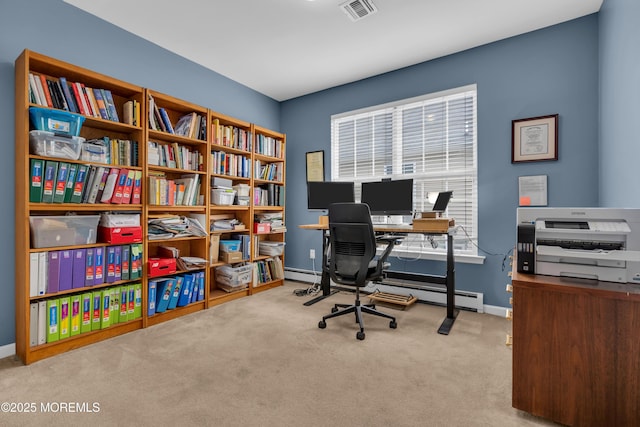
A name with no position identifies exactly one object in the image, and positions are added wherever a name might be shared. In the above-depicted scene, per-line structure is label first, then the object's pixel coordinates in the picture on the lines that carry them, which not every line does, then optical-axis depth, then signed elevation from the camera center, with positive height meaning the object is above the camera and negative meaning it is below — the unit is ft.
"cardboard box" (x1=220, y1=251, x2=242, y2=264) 11.37 -1.64
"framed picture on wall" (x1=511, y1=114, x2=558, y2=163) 9.12 +2.35
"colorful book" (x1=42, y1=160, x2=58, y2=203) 7.01 +0.77
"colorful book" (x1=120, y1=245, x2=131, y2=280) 8.33 -1.32
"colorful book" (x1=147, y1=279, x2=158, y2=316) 8.93 -2.49
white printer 4.67 -0.46
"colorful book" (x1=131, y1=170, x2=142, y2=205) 8.61 +0.70
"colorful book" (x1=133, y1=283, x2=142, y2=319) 8.61 -2.53
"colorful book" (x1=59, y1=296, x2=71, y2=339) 7.23 -2.52
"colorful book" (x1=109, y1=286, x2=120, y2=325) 8.14 -2.49
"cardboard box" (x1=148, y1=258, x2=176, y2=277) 8.94 -1.61
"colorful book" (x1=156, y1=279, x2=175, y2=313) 9.22 -2.48
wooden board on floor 10.63 -3.08
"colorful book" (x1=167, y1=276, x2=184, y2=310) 9.54 -2.51
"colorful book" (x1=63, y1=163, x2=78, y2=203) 7.32 +0.78
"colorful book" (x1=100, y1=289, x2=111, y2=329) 7.93 -2.55
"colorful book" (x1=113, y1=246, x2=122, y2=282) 8.17 -1.35
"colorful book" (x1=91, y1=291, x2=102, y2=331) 7.78 -2.55
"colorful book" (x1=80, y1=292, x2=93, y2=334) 7.56 -2.48
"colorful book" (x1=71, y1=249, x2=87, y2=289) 7.42 -1.37
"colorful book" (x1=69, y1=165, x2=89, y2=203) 7.45 +0.72
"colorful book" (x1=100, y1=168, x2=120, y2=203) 8.07 +0.70
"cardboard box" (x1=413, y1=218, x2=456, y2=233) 8.84 -0.30
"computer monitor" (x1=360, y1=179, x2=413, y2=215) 10.37 +0.62
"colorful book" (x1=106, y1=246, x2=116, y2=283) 8.04 -1.37
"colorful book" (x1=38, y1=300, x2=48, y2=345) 6.90 -2.50
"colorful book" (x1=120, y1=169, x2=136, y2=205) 8.37 +0.71
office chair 8.26 -1.04
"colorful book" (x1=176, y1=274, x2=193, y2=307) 9.86 -2.57
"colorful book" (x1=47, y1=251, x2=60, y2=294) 7.04 -1.42
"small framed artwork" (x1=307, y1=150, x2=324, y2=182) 13.93 +2.26
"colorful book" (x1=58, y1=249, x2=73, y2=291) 7.20 -1.38
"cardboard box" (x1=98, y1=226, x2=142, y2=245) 8.05 -0.58
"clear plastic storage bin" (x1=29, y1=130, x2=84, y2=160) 6.87 +1.60
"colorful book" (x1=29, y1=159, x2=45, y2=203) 6.83 +0.73
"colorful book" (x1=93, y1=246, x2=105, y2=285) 7.79 -1.34
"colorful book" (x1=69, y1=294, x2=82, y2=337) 7.39 -2.49
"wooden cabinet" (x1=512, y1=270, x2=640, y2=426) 4.38 -2.09
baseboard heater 10.31 -2.93
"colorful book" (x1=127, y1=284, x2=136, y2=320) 8.46 -2.49
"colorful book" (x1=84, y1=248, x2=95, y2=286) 7.64 -1.41
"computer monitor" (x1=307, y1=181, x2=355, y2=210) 11.70 +0.81
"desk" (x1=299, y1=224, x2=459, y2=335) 9.09 -2.17
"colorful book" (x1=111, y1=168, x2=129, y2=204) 8.19 +0.69
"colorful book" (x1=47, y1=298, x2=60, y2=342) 7.03 -2.51
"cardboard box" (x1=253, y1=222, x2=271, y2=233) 12.63 -0.56
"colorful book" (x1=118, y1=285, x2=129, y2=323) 8.32 -2.51
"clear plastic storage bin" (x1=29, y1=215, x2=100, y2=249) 6.89 -0.41
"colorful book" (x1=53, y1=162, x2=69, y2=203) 7.17 +0.72
